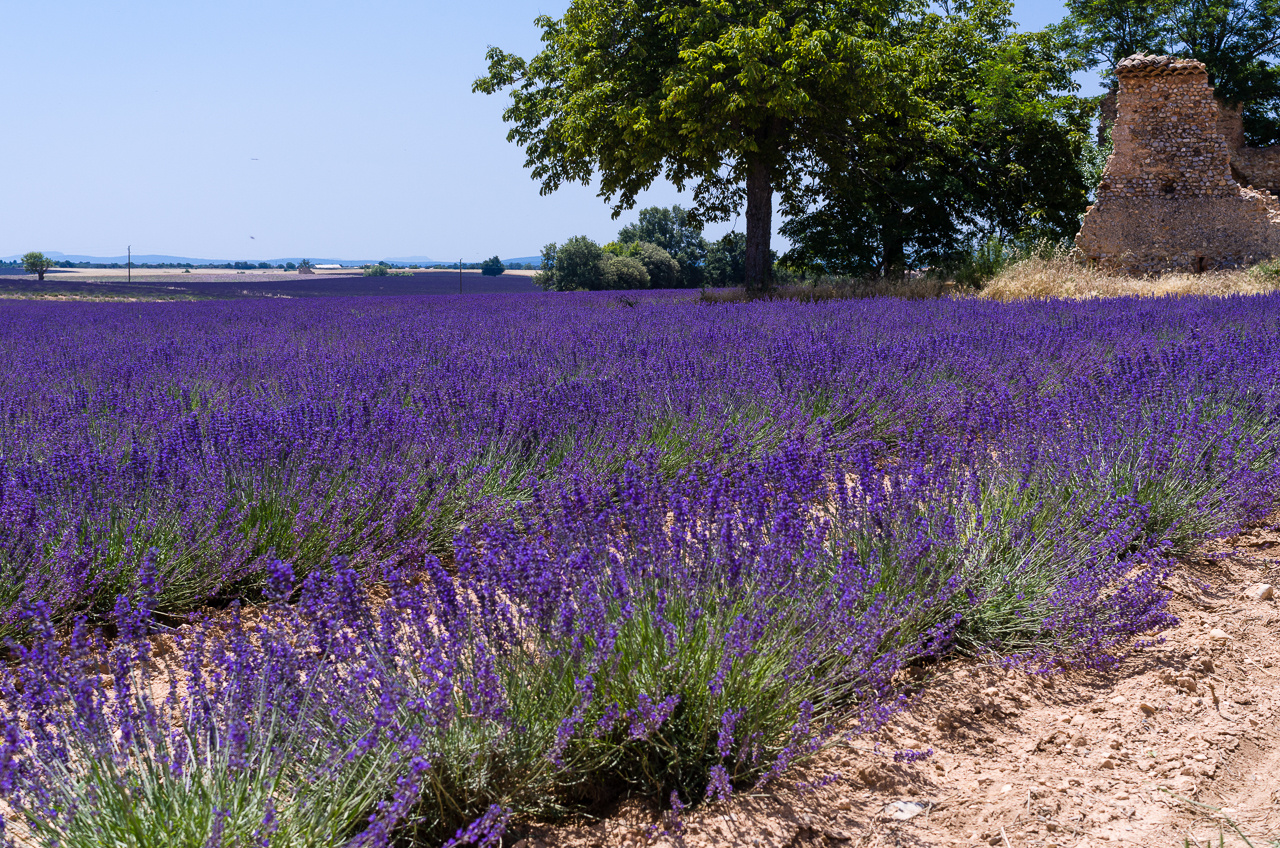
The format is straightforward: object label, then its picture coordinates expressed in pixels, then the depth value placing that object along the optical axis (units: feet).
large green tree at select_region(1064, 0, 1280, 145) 72.69
